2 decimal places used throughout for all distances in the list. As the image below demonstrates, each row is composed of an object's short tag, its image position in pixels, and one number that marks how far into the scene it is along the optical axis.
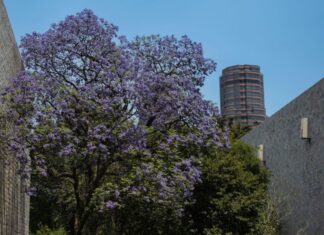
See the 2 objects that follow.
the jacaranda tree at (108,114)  11.78
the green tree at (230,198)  17.38
